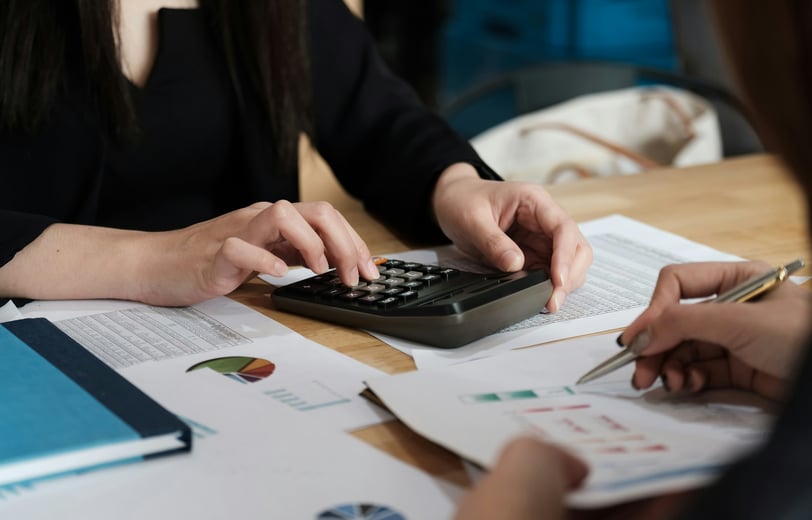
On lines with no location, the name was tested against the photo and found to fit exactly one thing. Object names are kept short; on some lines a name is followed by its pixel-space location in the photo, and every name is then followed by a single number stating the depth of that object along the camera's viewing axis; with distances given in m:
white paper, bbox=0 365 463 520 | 0.52
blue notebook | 0.55
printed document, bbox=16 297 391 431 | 0.67
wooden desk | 0.81
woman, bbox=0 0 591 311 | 0.86
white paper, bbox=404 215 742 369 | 0.77
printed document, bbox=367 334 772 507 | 0.50
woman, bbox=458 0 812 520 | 0.31
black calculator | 0.76
